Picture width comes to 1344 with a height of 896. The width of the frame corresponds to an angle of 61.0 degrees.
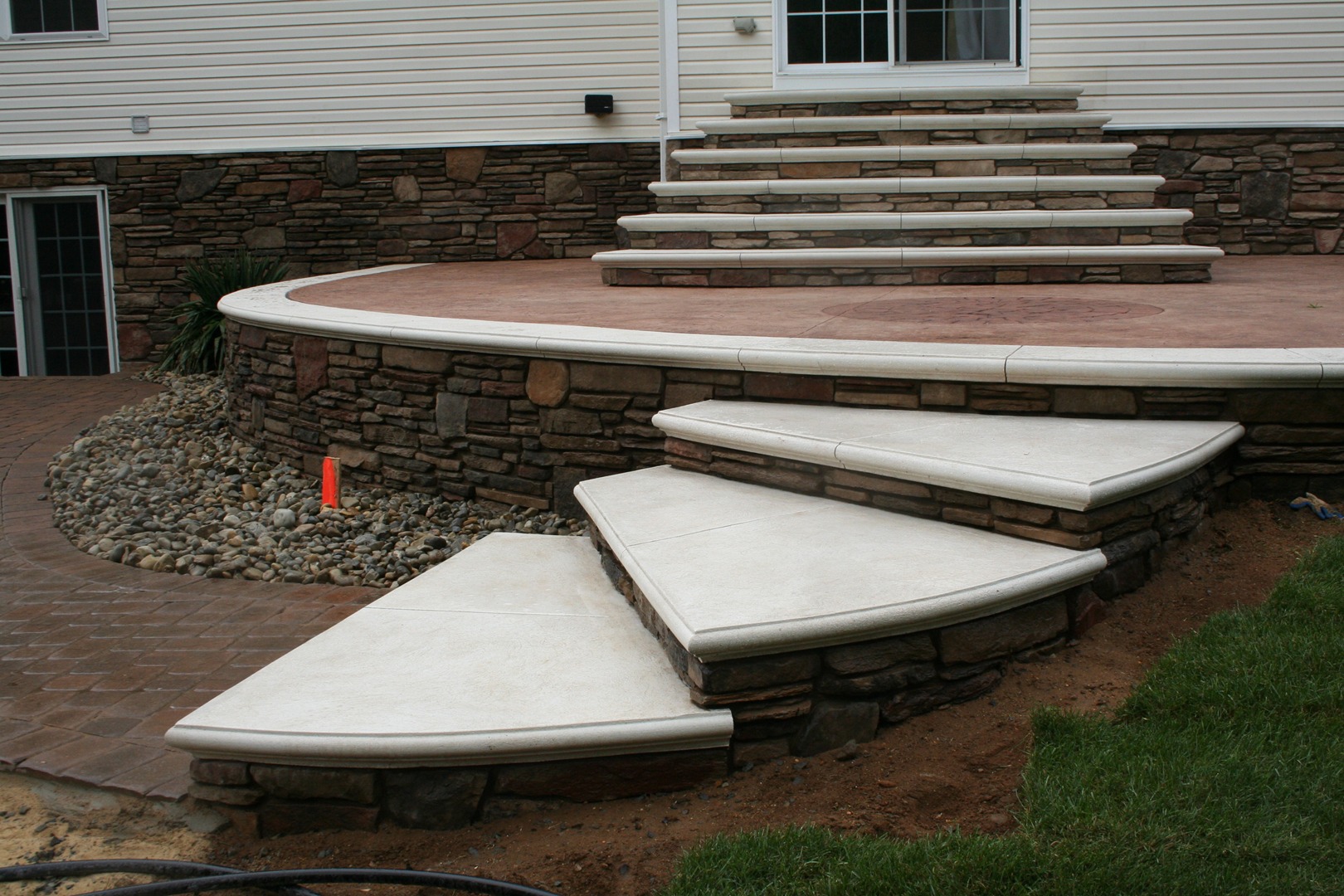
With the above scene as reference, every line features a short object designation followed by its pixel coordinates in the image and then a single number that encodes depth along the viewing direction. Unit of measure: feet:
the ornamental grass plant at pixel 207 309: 30.60
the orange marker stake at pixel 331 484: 17.85
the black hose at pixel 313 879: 7.50
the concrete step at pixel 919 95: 27.37
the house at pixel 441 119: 28.66
